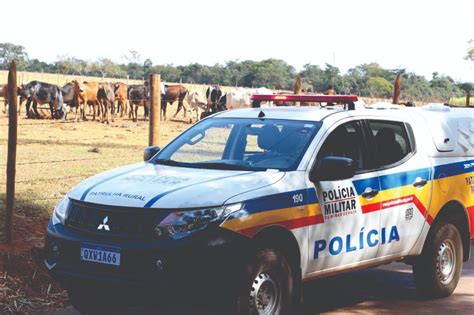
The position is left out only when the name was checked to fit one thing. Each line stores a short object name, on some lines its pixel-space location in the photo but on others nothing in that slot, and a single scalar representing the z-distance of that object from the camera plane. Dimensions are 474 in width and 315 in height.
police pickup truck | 5.88
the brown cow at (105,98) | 35.74
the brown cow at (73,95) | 35.94
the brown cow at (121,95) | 38.85
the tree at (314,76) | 58.94
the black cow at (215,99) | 41.03
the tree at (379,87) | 64.06
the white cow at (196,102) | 40.72
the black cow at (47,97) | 35.03
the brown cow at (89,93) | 36.12
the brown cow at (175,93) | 41.78
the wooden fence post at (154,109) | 11.02
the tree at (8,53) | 74.55
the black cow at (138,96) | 37.66
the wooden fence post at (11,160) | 8.67
